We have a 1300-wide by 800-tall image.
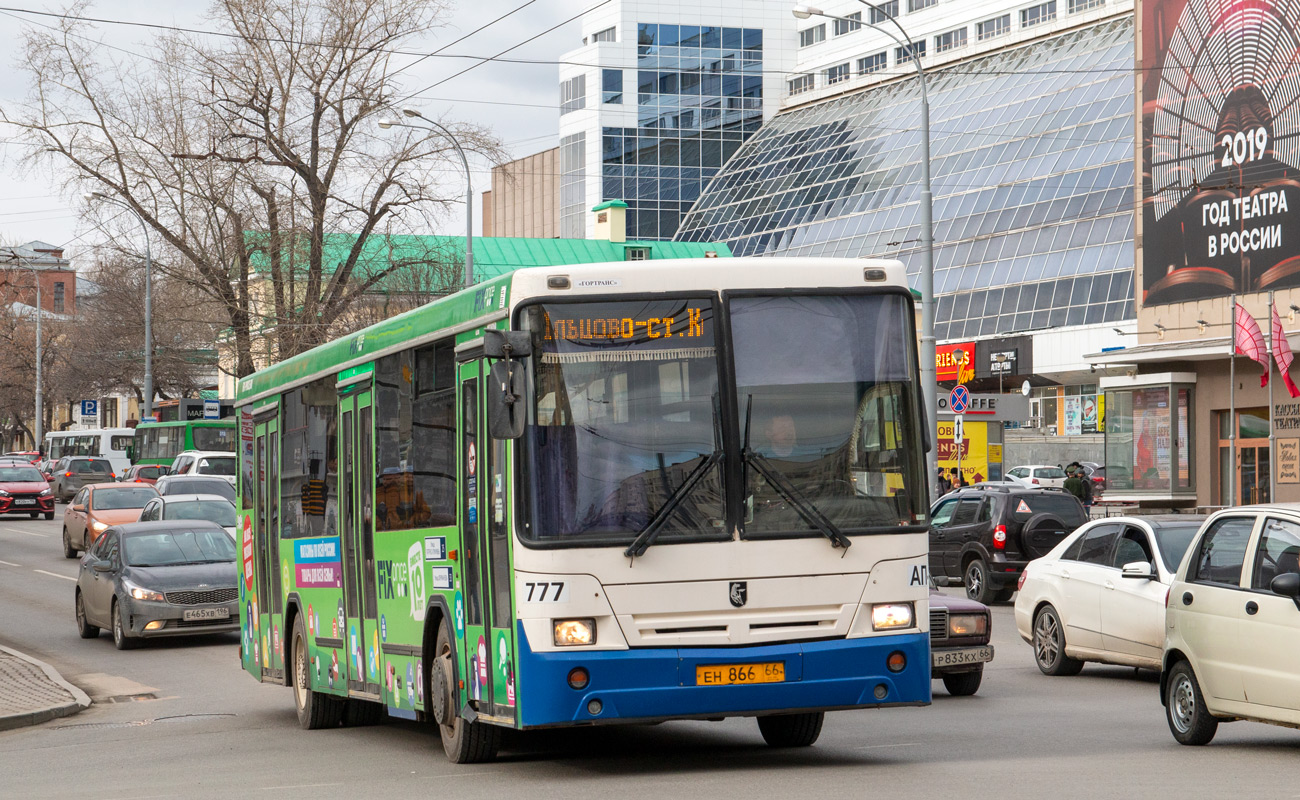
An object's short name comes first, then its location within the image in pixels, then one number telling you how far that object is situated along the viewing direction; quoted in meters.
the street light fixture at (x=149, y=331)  45.41
